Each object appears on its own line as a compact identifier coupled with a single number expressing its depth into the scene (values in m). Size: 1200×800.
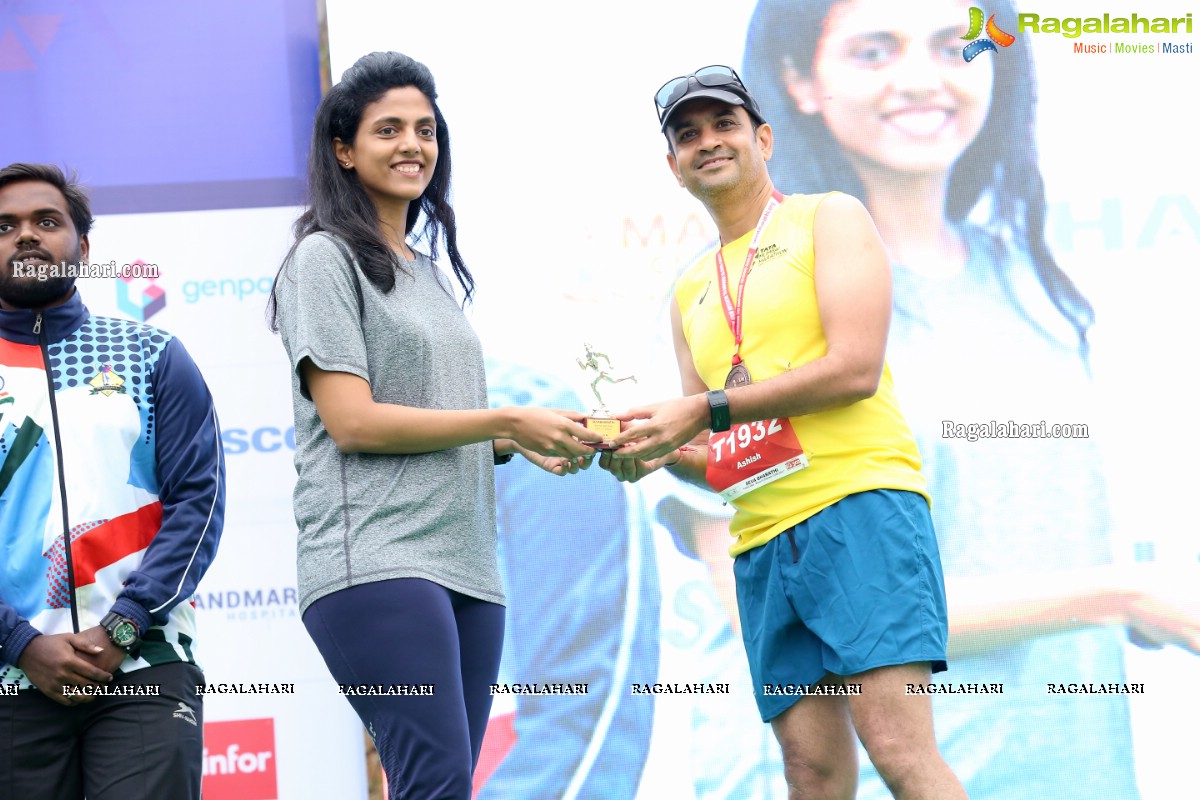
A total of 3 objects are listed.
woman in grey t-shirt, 6.76
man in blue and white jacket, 6.96
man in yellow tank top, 6.93
